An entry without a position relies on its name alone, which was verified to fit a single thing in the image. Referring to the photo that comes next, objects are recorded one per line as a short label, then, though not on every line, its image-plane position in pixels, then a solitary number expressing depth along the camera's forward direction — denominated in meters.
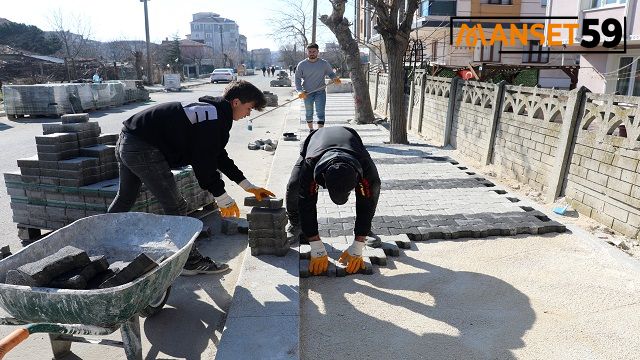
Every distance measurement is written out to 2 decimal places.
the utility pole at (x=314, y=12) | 22.75
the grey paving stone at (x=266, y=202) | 3.84
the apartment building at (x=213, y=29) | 125.06
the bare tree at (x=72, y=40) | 39.97
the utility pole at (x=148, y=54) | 31.53
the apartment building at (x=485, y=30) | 25.62
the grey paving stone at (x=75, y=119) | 4.74
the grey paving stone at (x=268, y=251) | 3.93
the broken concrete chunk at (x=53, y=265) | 2.23
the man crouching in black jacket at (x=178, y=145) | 3.29
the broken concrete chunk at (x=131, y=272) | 2.29
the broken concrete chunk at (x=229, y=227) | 4.84
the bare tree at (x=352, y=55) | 12.41
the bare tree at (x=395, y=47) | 9.04
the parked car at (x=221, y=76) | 40.31
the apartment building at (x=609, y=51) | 13.77
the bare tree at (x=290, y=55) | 67.70
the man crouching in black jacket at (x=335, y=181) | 2.90
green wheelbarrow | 2.09
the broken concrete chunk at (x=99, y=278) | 2.40
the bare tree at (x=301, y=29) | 29.97
